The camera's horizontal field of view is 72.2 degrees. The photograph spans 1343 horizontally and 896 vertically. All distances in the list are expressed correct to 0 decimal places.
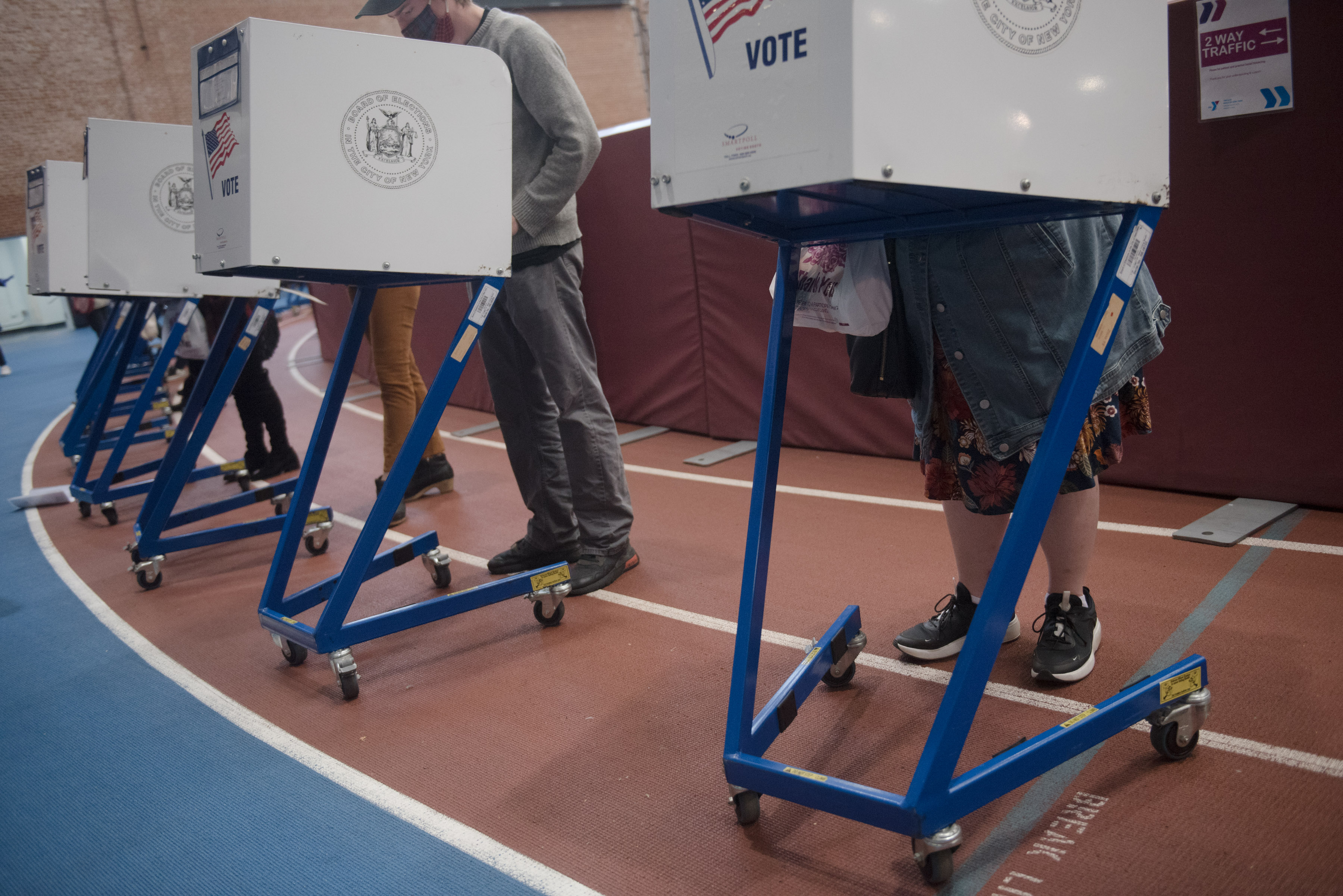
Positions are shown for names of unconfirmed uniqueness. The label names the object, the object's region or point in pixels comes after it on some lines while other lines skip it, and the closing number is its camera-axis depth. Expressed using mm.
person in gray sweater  2828
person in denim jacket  1754
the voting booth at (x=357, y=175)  2221
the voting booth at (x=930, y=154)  1195
